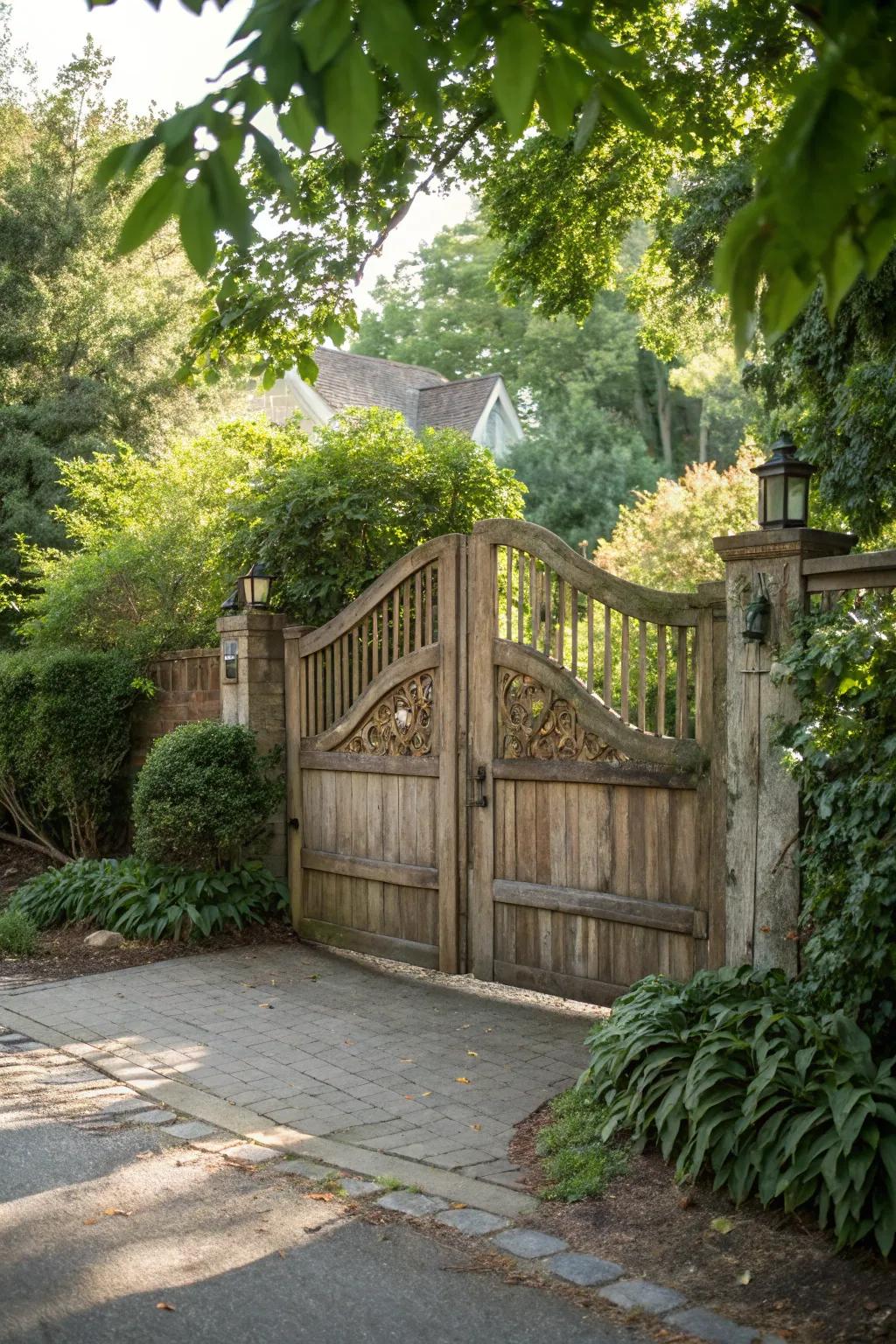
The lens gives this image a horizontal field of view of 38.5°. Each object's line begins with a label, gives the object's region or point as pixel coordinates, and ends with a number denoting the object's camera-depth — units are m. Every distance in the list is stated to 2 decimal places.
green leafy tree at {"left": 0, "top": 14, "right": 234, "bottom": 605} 18.25
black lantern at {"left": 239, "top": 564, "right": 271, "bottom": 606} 9.17
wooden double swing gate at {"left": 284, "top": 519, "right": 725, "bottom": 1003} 6.14
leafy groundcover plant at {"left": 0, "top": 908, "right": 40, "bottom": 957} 8.32
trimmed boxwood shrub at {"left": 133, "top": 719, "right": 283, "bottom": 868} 8.42
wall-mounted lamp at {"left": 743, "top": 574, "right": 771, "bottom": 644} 5.45
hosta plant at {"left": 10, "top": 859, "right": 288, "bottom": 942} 8.56
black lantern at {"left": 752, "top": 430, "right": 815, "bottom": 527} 5.47
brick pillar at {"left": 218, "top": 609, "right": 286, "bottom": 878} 9.00
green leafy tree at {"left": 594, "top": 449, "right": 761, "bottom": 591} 18.73
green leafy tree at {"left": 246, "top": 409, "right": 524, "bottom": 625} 9.38
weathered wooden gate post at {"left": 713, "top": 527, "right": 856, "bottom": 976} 5.37
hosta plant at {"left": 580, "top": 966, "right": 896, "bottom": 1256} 3.67
